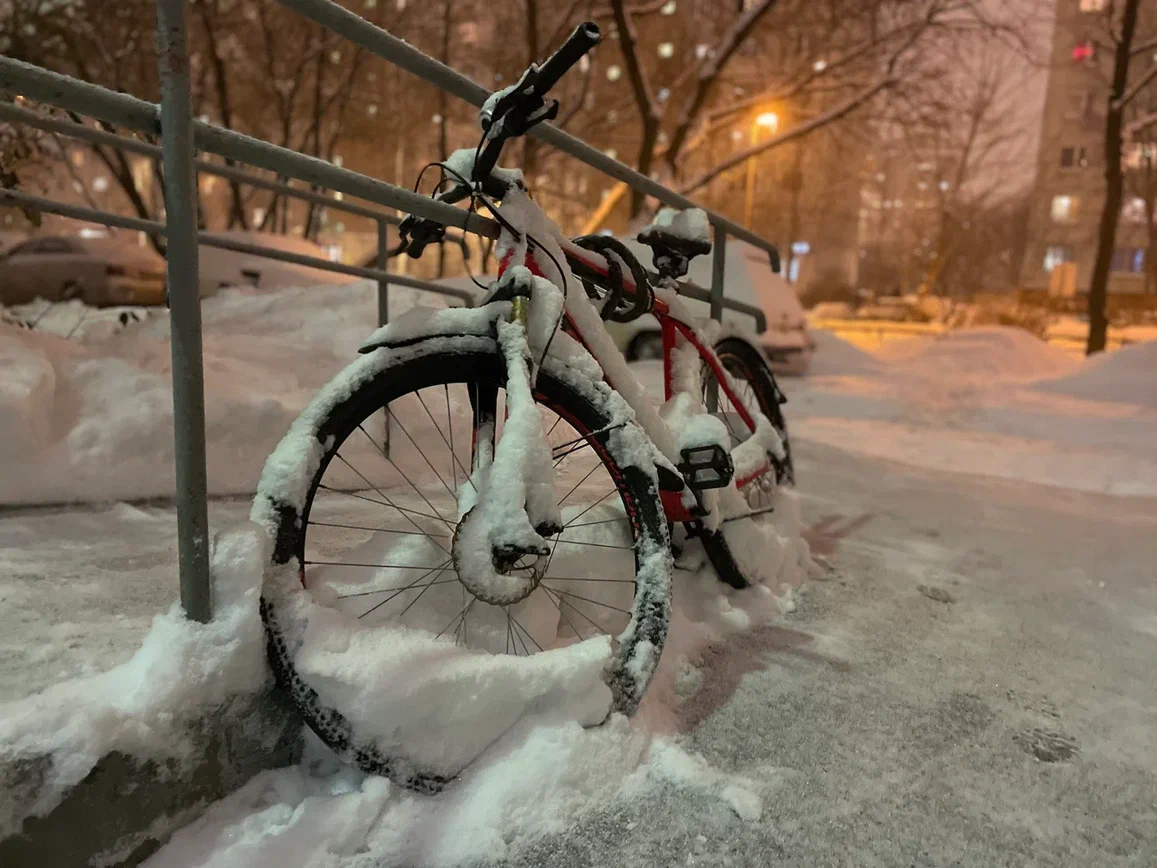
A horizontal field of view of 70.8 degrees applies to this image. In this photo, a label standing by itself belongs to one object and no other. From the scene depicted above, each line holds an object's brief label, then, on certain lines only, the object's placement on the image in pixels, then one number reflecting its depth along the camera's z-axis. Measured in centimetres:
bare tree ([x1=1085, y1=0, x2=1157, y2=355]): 1121
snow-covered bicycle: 170
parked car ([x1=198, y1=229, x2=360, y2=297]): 944
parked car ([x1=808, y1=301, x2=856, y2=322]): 2858
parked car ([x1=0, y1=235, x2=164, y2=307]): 1346
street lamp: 1539
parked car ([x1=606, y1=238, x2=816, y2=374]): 874
